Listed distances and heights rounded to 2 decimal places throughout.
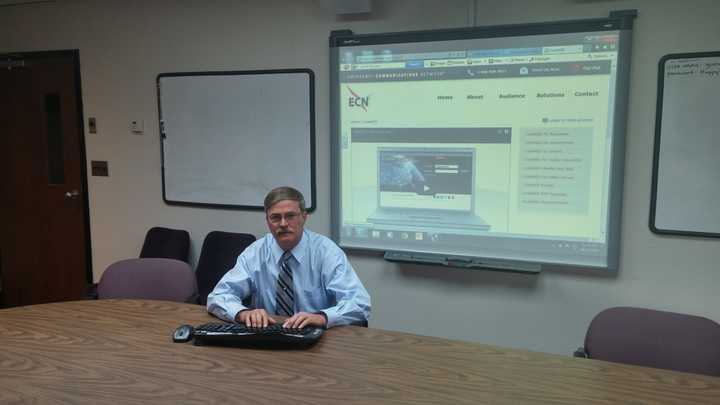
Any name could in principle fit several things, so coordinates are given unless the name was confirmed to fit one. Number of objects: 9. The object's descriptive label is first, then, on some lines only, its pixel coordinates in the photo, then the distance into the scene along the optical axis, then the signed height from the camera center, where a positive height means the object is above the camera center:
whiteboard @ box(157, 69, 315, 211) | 3.15 +0.09
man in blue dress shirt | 2.06 -0.50
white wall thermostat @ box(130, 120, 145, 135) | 3.57 +0.16
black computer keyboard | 1.63 -0.59
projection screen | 2.55 +0.05
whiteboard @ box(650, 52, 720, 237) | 2.40 +0.02
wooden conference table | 1.34 -0.63
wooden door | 3.77 -0.23
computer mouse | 1.70 -0.61
